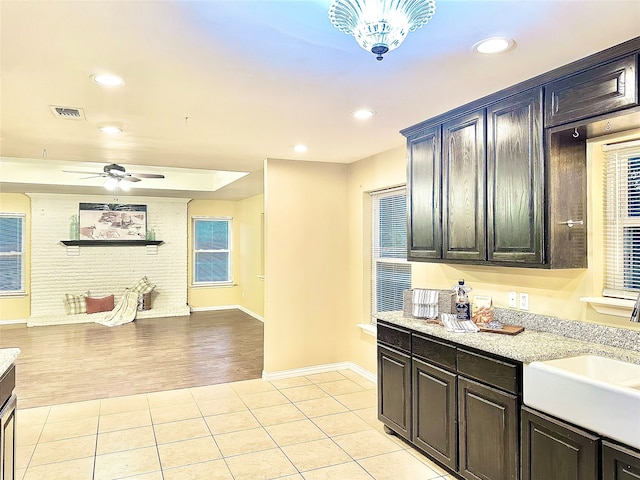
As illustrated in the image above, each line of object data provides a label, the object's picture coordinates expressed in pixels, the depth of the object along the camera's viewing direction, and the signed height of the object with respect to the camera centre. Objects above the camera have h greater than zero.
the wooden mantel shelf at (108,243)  8.62 +0.01
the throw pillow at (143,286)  9.05 -0.87
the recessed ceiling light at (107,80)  2.45 +0.92
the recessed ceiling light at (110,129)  3.50 +0.91
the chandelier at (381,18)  1.49 +0.77
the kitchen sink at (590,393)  1.79 -0.67
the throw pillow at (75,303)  8.56 -1.16
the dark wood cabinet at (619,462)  1.77 -0.89
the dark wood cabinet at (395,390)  3.21 -1.10
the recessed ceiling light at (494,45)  2.05 +0.93
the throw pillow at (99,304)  8.70 -1.20
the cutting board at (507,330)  2.78 -0.55
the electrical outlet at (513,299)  3.08 -0.39
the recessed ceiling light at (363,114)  3.15 +0.93
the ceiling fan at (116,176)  5.34 +0.86
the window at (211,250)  9.77 -0.14
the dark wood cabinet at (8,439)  2.09 -0.97
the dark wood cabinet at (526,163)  2.26 +0.50
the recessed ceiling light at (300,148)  4.28 +0.93
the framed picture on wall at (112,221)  8.77 +0.45
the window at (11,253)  8.29 -0.18
